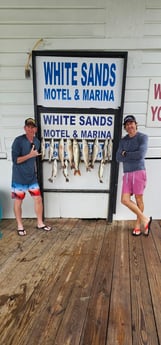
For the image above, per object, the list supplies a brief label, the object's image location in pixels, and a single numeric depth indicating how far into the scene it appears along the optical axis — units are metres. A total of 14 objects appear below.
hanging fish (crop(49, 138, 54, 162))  3.23
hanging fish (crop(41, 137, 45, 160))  3.23
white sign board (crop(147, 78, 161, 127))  3.12
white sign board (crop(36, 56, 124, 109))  3.03
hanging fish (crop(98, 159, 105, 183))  3.27
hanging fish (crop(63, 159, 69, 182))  3.29
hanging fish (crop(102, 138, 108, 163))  3.23
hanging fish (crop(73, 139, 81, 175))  3.19
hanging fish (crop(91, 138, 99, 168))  3.20
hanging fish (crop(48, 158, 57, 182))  3.29
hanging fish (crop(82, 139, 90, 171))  3.21
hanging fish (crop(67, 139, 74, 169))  3.22
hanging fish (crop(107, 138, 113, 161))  3.24
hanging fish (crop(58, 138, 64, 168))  3.21
